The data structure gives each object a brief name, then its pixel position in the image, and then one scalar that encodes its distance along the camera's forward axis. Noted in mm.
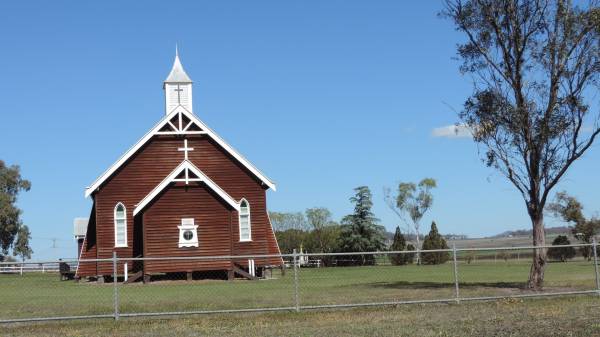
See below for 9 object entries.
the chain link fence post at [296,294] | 18631
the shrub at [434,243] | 63094
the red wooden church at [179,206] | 38531
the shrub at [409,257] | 63369
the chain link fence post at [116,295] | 17650
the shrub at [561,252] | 60906
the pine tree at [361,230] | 67562
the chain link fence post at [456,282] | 19738
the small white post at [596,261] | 20812
